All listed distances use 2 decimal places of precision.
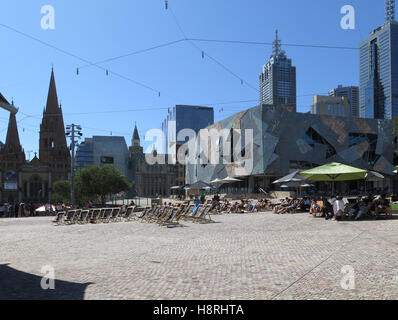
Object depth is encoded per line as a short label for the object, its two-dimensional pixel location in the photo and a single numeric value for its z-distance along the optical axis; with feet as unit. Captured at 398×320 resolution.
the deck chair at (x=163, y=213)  57.17
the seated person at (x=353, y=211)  53.11
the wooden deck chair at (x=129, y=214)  71.97
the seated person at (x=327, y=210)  55.83
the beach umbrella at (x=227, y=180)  131.95
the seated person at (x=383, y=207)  52.60
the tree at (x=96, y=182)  172.76
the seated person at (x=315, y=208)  61.67
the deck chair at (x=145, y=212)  66.30
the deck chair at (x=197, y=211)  60.38
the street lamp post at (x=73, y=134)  101.27
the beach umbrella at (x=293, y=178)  77.30
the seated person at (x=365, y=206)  52.60
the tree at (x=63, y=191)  218.38
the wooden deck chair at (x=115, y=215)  69.21
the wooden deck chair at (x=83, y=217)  67.51
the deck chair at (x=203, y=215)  59.72
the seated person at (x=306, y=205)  75.77
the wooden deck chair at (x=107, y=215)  67.31
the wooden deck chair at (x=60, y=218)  66.44
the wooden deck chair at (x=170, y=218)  54.69
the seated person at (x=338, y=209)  52.95
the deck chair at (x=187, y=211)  60.32
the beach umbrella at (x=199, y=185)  120.47
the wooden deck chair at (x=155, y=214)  61.16
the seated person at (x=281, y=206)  75.50
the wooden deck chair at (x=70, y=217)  65.86
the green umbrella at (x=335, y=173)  57.67
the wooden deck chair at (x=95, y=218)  67.15
